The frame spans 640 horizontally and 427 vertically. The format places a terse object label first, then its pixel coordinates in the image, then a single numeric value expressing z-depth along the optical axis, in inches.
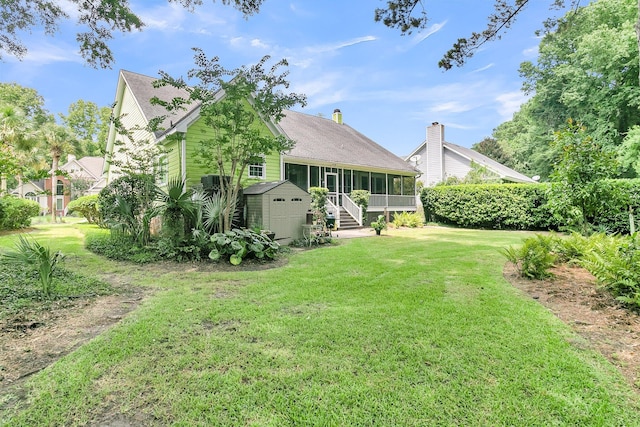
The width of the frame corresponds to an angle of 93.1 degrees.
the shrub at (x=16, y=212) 494.4
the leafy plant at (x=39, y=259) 173.3
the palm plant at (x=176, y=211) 304.5
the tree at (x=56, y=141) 728.3
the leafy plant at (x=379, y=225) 508.7
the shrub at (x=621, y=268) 152.5
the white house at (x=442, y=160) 987.3
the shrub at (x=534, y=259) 211.9
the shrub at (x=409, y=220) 661.9
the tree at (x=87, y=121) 1483.8
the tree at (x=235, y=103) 305.4
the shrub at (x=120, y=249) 293.7
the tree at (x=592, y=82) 735.7
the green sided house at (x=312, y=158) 437.6
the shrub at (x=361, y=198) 644.7
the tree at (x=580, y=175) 255.9
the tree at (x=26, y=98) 943.0
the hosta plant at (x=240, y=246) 279.0
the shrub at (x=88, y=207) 633.0
